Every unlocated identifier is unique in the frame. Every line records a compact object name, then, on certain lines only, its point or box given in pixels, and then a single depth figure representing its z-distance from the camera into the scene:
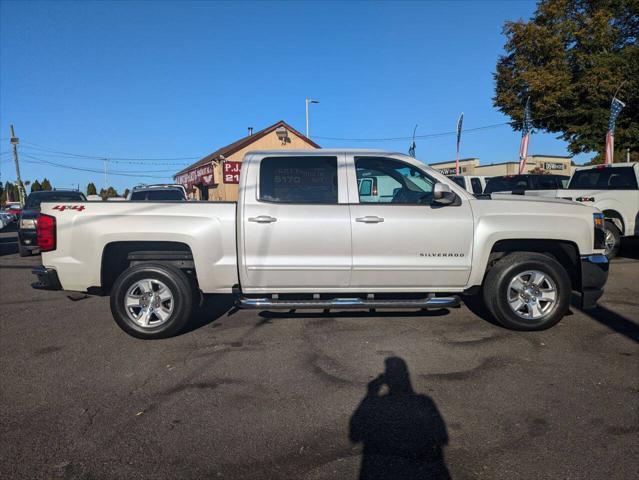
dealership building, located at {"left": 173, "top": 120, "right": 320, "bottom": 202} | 28.70
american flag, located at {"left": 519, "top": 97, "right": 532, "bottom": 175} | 17.89
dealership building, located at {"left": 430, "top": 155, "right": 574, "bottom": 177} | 42.68
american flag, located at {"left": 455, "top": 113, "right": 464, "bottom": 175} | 27.17
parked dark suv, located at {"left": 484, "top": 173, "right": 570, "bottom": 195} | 11.98
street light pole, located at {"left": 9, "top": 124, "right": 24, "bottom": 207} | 39.72
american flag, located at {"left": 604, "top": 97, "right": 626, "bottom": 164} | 14.89
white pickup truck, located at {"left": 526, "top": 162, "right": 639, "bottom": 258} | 9.51
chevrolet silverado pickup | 4.71
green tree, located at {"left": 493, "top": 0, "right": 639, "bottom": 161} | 15.77
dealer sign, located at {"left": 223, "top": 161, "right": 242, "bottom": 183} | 28.50
